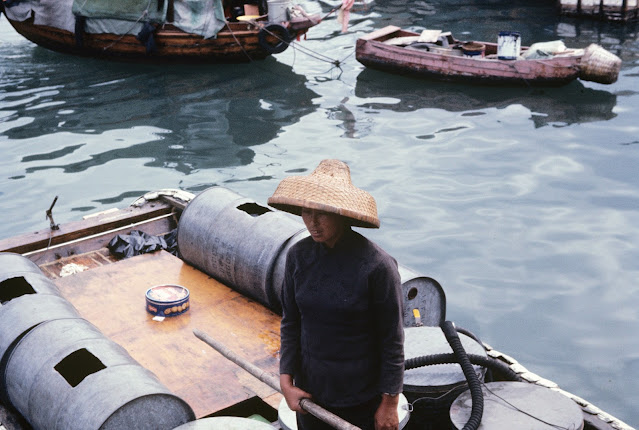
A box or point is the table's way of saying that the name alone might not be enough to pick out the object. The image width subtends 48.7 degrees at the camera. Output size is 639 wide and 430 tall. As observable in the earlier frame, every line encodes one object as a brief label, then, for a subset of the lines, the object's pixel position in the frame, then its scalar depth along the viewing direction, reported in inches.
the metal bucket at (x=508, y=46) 690.8
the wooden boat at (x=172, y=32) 804.0
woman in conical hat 127.1
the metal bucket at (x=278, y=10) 811.4
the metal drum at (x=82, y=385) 165.2
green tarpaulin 794.2
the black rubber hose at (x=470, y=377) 157.5
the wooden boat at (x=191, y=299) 198.8
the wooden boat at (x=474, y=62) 690.2
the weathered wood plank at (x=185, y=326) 208.5
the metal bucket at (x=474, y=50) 733.3
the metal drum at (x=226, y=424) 156.5
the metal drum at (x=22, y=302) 201.9
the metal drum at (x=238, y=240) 241.8
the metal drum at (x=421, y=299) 216.4
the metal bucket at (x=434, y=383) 179.9
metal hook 300.6
